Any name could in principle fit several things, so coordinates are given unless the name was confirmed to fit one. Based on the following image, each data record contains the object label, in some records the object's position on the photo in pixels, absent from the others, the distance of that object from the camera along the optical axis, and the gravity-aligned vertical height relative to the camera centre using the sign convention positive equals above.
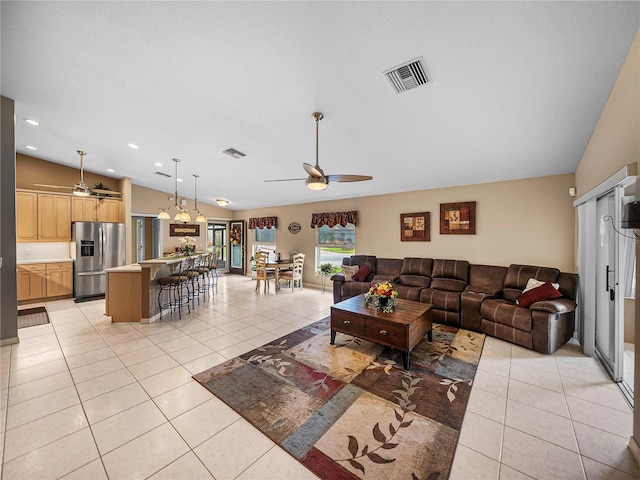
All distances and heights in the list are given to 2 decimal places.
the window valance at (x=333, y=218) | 6.42 +0.55
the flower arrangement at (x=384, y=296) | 3.27 -0.77
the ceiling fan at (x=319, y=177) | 2.63 +0.72
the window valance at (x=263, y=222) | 8.36 +0.57
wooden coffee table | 2.84 -1.04
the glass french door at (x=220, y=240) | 9.59 -0.05
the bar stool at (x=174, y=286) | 4.46 -0.91
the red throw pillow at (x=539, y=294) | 3.39 -0.76
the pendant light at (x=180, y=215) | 5.01 +0.48
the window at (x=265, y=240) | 8.79 -0.04
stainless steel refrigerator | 5.62 -0.37
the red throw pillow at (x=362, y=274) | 5.55 -0.79
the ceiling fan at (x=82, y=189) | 4.51 +1.08
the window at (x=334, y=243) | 6.73 -0.12
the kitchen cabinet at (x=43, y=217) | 5.29 +0.48
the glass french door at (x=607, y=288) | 2.59 -0.56
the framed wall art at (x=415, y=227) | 5.39 +0.27
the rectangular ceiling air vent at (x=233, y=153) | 4.26 +1.50
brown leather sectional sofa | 3.18 -0.93
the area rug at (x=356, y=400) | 1.69 -1.47
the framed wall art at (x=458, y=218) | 4.83 +0.41
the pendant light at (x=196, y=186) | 5.74 +1.47
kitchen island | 4.18 -0.93
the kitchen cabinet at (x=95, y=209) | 5.89 +0.73
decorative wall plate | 7.77 +0.37
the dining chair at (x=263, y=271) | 6.80 -0.90
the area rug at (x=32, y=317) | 4.12 -1.39
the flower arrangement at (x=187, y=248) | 5.67 -0.21
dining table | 6.69 -0.75
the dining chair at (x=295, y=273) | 6.77 -0.94
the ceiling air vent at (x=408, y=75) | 2.03 +1.42
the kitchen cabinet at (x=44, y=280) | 5.17 -0.90
